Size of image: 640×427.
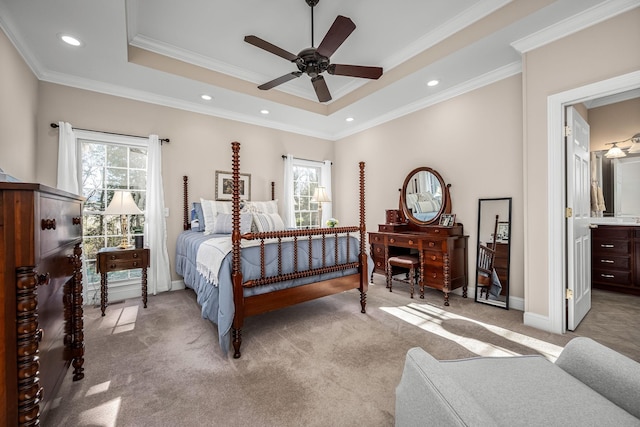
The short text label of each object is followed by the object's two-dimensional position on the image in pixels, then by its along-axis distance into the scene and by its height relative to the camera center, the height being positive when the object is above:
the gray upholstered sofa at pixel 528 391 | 0.70 -0.61
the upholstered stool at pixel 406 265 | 3.42 -0.70
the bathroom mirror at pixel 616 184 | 3.68 +0.38
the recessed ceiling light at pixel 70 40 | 2.47 +1.68
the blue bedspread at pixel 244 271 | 2.06 -0.52
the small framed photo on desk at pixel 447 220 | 3.55 -0.10
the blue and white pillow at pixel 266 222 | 3.50 -0.11
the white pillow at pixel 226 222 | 3.39 -0.09
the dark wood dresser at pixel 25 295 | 0.85 -0.27
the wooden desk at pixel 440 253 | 3.19 -0.51
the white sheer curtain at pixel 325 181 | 5.47 +0.68
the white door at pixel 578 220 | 2.43 -0.09
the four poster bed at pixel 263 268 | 2.12 -0.51
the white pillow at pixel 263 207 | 4.03 +0.12
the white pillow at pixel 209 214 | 3.56 +0.01
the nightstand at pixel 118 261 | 2.84 -0.50
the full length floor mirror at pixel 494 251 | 3.09 -0.47
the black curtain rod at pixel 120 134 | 3.10 +1.07
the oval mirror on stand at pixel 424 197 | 3.69 +0.24
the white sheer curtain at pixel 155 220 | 3.61 -0.06
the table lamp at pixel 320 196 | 4.75 +0.32
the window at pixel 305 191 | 5.23 +0.46
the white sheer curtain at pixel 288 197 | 4.89 +0.32
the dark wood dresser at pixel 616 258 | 3.44 -0.63
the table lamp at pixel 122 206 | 3.00 +0.11
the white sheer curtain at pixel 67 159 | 3.08 +0.67
